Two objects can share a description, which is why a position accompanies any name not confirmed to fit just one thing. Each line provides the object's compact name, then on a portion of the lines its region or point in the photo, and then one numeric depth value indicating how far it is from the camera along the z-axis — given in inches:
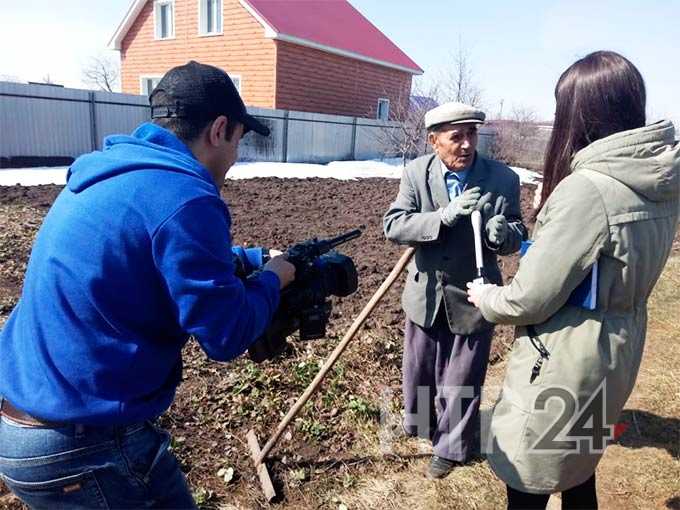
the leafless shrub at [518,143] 932.6
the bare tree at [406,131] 759.7
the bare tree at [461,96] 837.7
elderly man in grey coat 107.3
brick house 721.6
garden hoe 106.8
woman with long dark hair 63.8
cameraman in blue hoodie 50.7
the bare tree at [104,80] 1748.3
